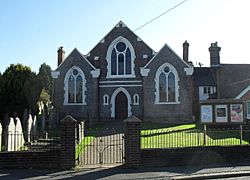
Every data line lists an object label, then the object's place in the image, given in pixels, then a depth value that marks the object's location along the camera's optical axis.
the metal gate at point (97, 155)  12.34
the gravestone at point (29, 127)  16.38
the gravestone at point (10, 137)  13.47
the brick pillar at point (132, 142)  11.52
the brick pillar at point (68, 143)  11.24
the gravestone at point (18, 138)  14.99
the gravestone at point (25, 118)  18.31
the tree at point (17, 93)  29.70
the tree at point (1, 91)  29.73
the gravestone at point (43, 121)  22.31
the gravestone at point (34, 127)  18.54
